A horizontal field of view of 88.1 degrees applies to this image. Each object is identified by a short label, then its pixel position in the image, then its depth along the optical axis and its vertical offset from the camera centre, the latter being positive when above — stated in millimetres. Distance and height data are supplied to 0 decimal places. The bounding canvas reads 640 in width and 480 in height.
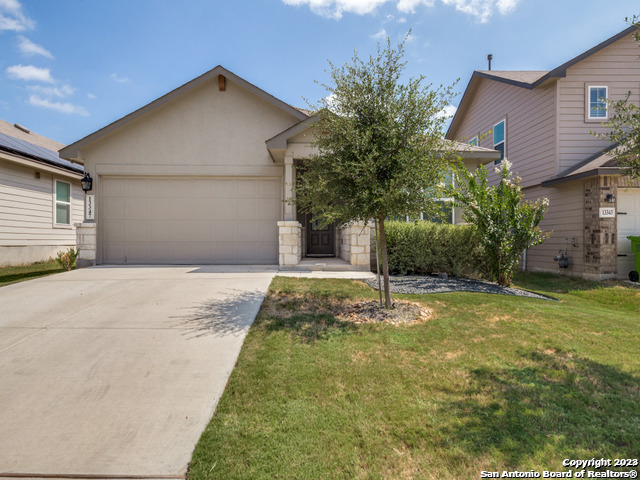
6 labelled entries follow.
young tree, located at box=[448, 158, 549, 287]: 7781 +317
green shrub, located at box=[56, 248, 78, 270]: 8977 -801
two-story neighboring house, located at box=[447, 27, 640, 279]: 9094 +2496
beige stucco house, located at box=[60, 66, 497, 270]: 9578 +1504
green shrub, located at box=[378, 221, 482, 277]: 8594 -321
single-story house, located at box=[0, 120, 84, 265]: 10539 +1116
